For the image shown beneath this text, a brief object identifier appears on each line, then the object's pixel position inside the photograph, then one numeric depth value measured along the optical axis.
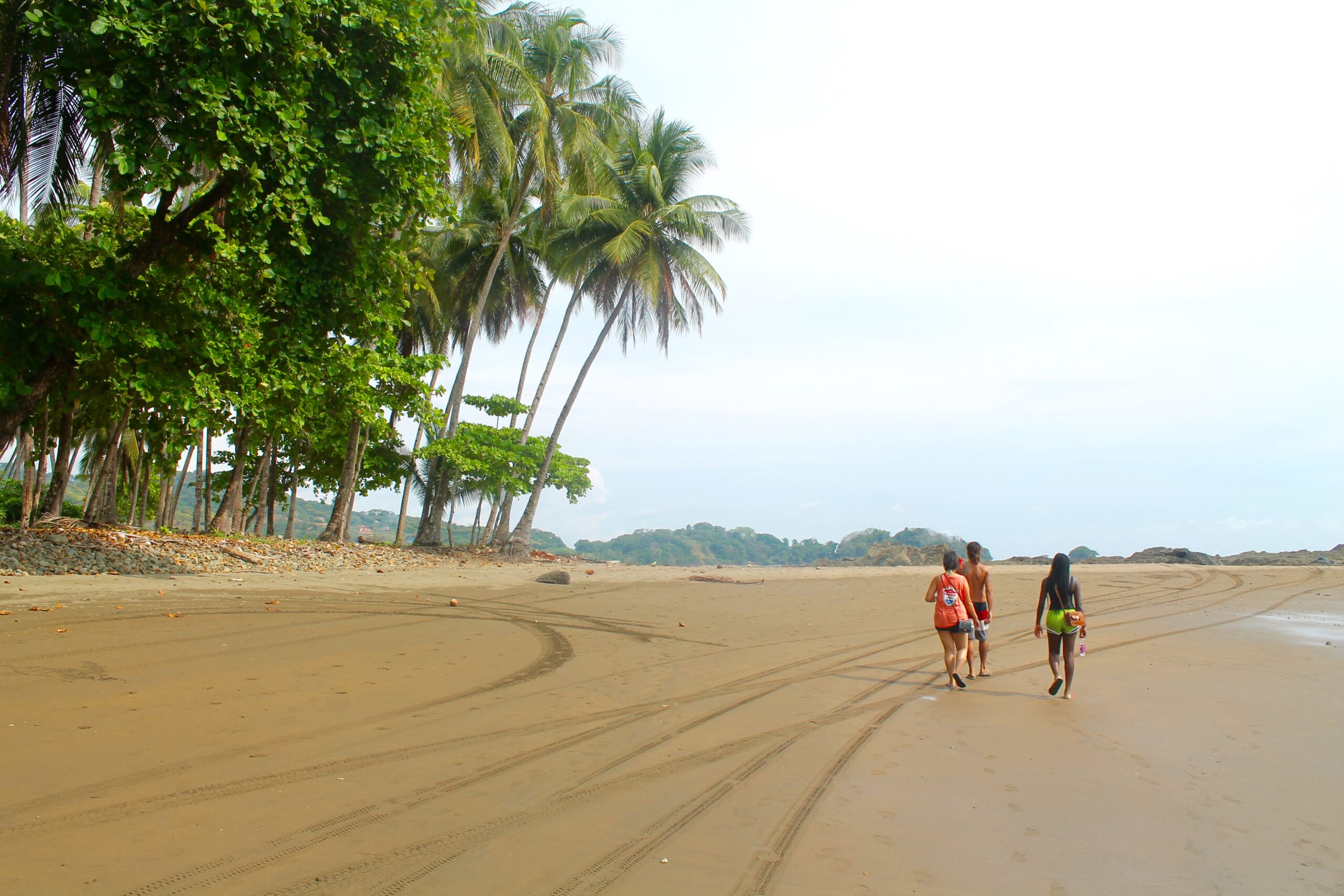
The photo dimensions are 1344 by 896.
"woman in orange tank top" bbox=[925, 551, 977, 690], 7.64
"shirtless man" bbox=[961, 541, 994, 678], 8.26
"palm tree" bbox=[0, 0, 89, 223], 9.45
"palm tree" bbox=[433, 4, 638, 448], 21.27
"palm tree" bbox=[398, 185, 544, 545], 25.97
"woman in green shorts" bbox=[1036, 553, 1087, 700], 7.31
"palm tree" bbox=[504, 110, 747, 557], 23.69
